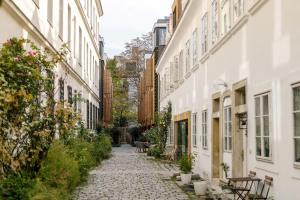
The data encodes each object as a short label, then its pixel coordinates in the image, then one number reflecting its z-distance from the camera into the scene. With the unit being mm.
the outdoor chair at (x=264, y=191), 9133
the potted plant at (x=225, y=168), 13059
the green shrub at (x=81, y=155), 16520
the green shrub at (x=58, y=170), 10766
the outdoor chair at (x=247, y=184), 9531
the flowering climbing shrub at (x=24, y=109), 8008
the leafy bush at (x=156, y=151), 29814
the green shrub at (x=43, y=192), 8429
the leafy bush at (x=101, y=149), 25409
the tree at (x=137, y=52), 67119
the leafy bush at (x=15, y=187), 8305
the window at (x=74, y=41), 24406
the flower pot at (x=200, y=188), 13289
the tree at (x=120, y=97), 68625
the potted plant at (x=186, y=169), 15720
